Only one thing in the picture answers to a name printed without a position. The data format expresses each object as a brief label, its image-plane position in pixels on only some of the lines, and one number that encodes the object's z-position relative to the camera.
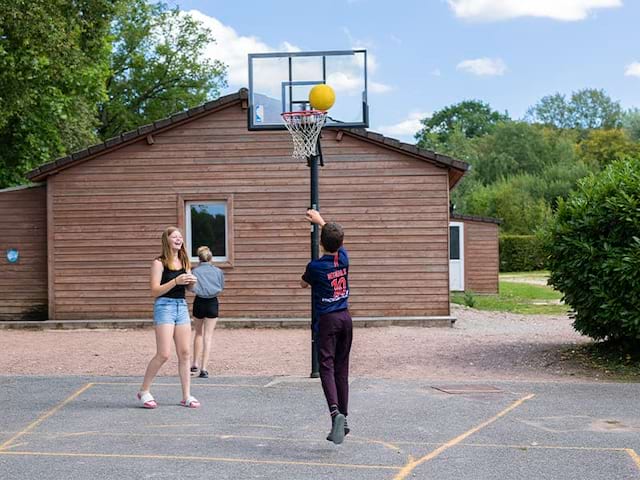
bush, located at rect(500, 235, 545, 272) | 50.00
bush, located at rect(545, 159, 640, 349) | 11.81
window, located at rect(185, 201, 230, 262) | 19.44
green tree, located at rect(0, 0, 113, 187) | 19.66
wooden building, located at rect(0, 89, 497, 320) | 19.16
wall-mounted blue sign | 19.92
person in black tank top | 9.41
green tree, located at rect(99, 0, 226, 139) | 56.16
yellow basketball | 11.69
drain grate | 10.68
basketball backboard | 13.25
